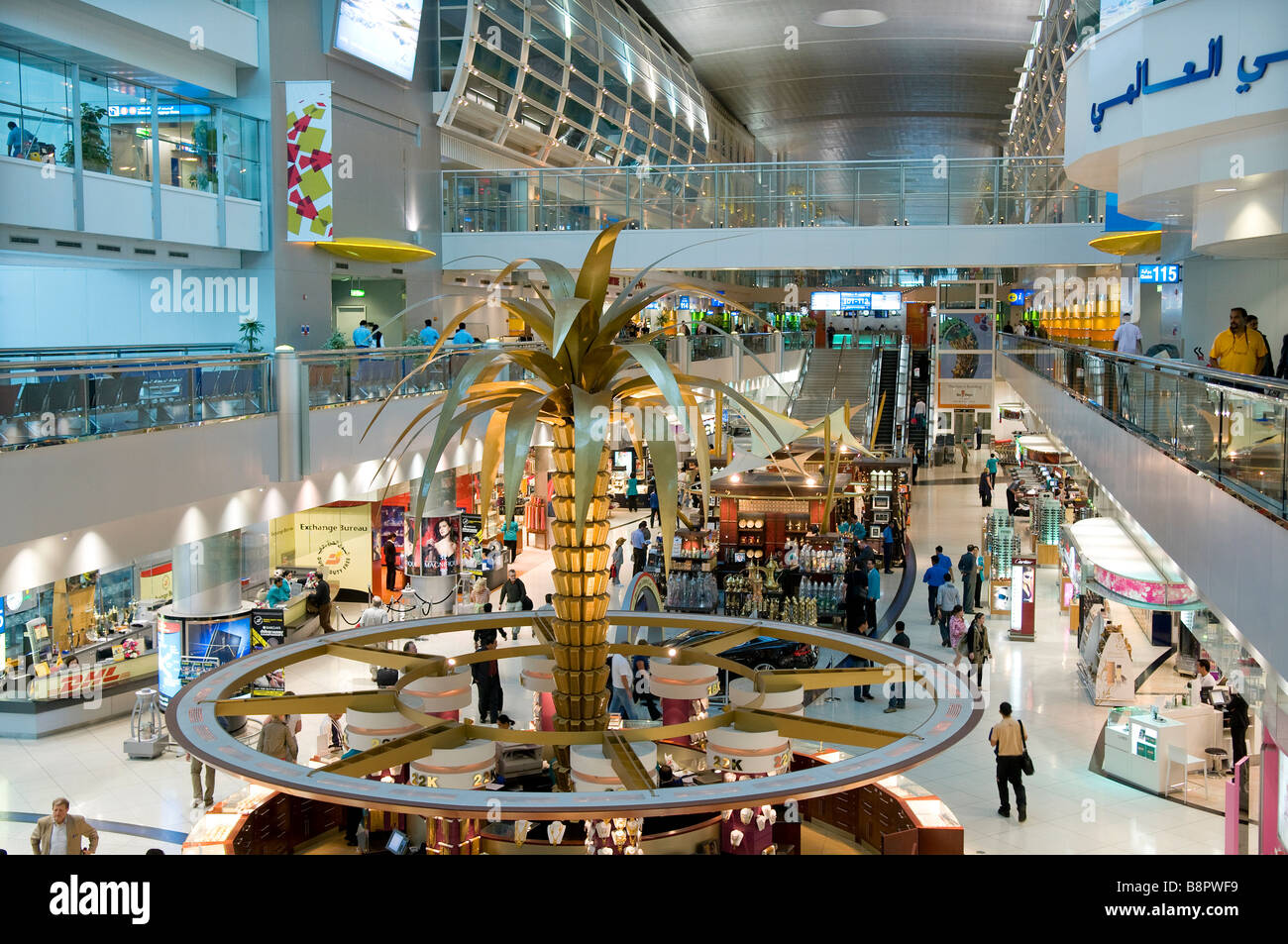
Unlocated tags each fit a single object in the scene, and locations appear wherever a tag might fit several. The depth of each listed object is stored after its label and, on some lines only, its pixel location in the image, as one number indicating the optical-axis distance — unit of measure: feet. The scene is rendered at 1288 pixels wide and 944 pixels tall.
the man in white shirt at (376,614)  51.69
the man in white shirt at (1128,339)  62.59
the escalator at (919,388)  143.33
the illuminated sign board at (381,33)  77.10
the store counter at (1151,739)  42.11
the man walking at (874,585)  66.57
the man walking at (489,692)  49.03
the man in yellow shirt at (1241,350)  38.52
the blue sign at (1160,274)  67.82
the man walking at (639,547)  74.79
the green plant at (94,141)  58.08
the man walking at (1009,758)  39.19
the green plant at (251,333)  69.56
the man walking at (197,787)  39.86
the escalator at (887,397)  131.53
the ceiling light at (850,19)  122.93
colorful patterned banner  71.72
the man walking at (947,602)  61.62
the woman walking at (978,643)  53.93
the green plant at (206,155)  67.21
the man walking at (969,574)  68.13
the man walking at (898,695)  49.38
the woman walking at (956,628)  60.85
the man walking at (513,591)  61.72
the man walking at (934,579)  66.64
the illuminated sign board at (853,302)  141.18
